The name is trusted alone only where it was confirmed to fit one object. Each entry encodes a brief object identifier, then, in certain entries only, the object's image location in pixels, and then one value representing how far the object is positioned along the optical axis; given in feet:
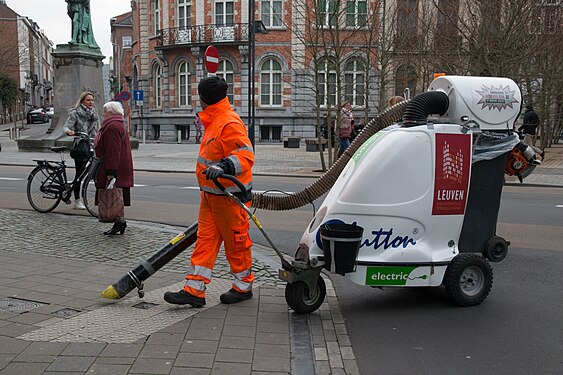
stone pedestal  83.56
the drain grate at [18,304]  16.11
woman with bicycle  32.09
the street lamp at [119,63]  231.87
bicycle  31.83
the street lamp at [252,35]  71.57
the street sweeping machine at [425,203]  16.20
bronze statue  84.23
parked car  201.96
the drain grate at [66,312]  15.72
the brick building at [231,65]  131.85
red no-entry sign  43.24
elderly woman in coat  25.88
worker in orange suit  16.30
